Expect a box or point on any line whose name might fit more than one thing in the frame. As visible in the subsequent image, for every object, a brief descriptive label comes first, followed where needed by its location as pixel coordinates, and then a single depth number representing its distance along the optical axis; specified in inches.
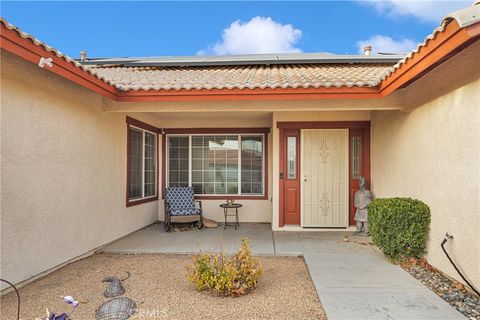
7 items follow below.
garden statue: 282.8
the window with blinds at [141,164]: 297.4
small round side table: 322.0
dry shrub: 152.3
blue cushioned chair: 307.3
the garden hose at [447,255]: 155.1
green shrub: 193.8
